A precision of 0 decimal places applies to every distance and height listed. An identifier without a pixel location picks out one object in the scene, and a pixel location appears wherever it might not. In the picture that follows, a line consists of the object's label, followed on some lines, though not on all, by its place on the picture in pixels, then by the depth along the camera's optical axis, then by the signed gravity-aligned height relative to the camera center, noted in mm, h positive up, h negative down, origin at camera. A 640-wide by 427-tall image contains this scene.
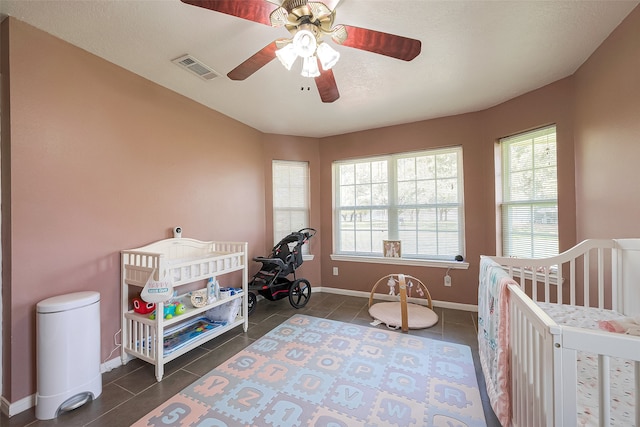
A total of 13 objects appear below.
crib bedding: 842 -704
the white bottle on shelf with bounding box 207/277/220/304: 2262 -705
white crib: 709 -535
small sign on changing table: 1730 -541
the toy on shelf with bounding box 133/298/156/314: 2012 -760
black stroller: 2986 -783
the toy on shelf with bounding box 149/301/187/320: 2002 -795
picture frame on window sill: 3465 -484
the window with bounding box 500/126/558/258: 2455 +220
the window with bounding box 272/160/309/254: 3771 +291
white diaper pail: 1488 -885
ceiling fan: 1127 +949
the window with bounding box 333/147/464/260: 3227 +162
